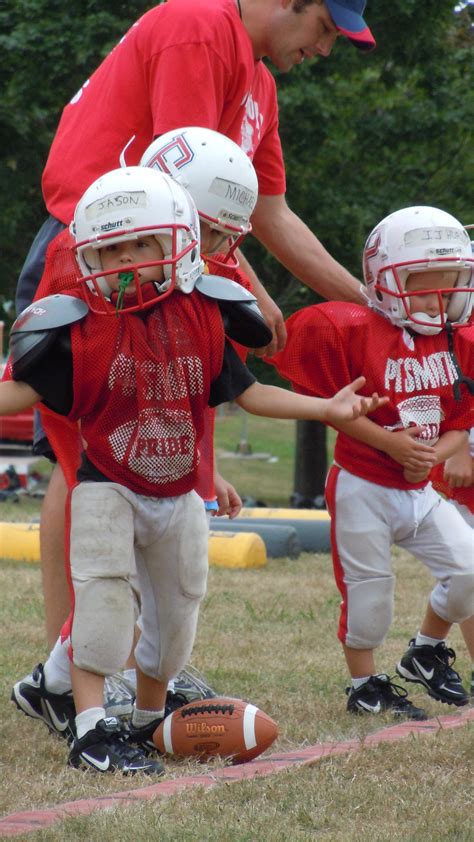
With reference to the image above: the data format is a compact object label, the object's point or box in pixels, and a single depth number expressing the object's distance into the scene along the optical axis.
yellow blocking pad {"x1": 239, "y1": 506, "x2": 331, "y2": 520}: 20.97
